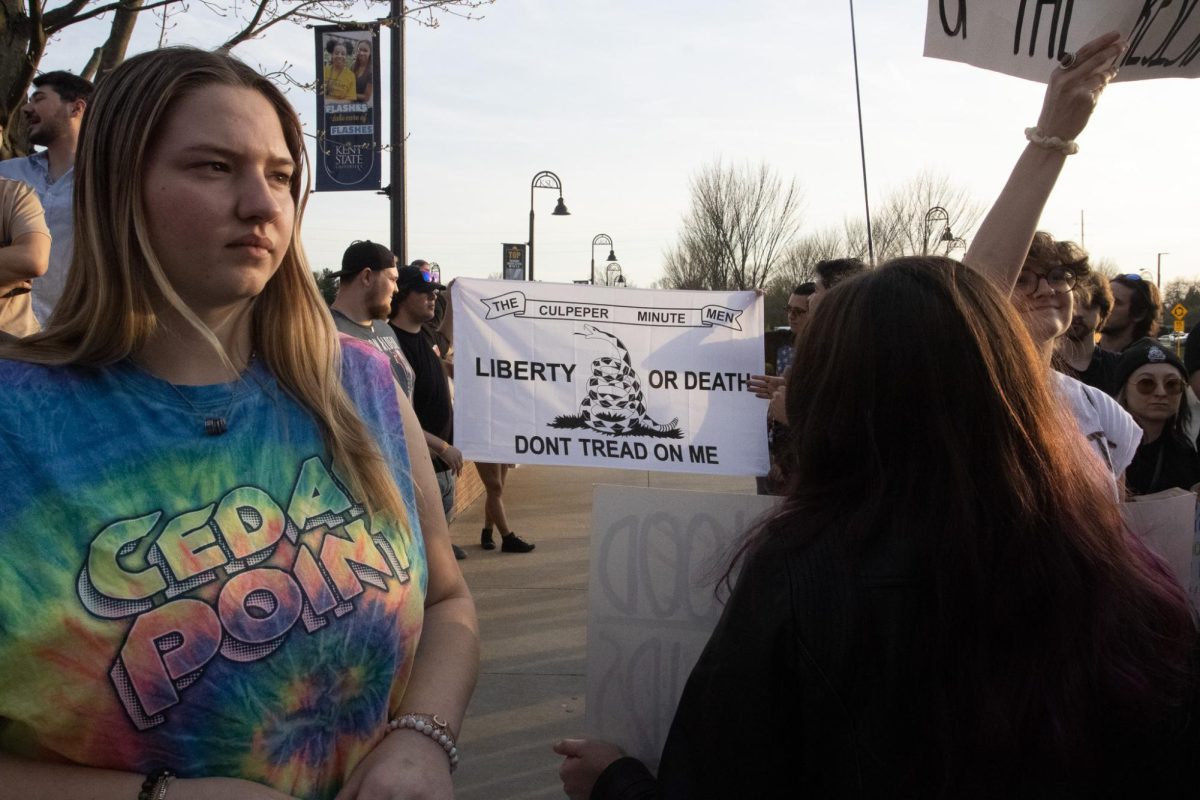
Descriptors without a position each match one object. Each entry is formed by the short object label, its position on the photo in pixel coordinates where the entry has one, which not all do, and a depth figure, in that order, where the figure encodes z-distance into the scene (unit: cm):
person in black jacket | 130
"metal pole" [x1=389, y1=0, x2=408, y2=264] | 947
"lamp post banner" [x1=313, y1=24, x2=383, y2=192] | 898
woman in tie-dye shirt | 127
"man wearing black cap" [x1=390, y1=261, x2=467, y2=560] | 627
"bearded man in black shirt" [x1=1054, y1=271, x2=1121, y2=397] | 427
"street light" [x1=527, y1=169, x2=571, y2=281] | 2917
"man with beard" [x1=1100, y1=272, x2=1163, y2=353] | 520
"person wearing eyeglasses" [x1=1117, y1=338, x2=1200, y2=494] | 380
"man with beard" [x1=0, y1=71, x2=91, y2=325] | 413
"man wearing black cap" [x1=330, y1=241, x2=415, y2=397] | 542
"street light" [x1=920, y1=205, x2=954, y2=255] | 3234
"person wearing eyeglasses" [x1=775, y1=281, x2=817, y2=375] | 668
